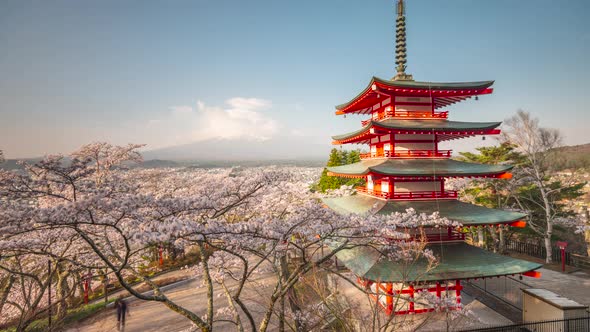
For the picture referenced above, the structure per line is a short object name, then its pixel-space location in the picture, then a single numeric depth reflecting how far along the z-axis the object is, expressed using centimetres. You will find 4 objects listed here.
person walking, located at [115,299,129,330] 1238
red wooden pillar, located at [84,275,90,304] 1586
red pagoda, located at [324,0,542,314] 1027
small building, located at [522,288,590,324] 962
